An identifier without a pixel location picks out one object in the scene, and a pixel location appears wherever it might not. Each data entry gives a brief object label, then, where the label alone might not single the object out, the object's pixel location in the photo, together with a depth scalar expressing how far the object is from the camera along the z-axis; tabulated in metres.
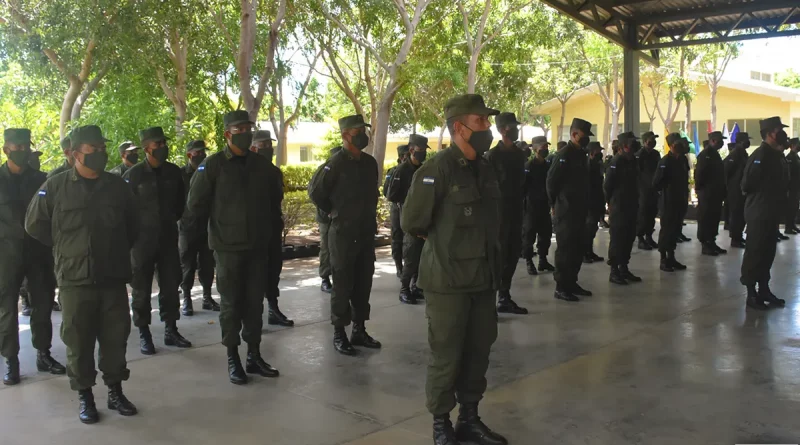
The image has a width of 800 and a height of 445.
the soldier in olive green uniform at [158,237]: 6.11
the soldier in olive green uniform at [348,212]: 5.89
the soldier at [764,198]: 7.06
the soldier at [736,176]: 11.23
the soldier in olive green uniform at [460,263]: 3.96
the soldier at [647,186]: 10.69
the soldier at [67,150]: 5.00
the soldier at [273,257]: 7.00
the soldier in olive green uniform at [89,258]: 4.50
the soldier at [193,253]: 7.66
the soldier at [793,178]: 9.28
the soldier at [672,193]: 9.76
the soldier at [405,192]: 7.87
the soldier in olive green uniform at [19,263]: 5.33
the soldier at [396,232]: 8.98
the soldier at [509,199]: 7.05
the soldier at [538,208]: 9.99
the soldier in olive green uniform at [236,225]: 5.21
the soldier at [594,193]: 10.06
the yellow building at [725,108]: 28.81
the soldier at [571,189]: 7.59
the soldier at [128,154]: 6.67
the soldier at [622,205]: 8.92
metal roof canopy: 13.84
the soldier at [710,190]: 10.81
